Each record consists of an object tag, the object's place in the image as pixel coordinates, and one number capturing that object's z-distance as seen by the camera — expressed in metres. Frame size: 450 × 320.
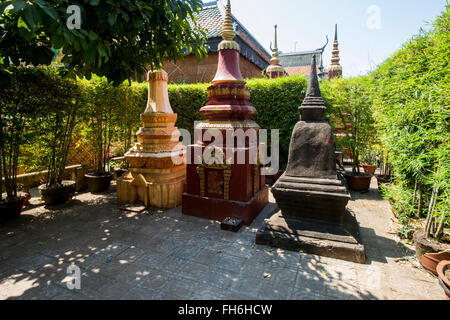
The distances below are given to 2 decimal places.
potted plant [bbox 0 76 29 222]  4.75
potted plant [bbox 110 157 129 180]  8.12
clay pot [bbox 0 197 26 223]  4.84
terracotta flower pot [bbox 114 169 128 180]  8.09
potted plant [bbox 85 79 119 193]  6.47
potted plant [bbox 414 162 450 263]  3.14
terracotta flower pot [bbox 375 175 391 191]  7.18
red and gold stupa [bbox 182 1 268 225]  4.79
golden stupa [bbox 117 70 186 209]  5.75
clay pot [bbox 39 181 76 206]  5.71
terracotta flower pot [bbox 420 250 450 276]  3.03
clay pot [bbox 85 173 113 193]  6.98
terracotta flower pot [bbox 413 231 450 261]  3.19
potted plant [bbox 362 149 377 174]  9.53
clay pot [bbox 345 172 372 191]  7.22
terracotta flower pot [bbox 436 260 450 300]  2.59
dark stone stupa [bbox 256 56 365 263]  3.63
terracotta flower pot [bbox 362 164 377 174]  9.50
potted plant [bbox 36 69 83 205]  5.27
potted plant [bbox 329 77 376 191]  7.23
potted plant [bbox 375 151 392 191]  7.26
